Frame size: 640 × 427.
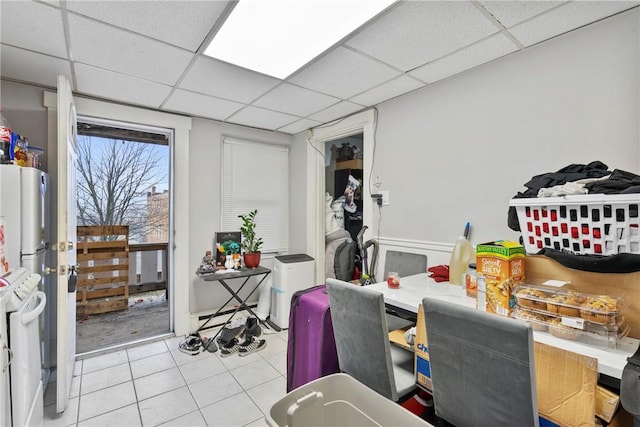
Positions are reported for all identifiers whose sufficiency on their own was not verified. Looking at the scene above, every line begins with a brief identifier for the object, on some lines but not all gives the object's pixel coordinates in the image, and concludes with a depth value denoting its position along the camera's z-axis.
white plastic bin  0.99
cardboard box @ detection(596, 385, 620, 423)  0.87
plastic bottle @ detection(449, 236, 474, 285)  1.83
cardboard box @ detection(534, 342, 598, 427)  0.88
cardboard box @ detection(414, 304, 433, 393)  1.28
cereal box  1.26
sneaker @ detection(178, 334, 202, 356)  2.83
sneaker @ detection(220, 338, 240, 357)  2.81
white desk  0.89
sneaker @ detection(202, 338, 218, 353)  2.88
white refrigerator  1.82
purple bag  1.71
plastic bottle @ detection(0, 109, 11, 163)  1.84
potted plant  3.42
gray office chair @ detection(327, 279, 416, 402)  1.26
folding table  2.98
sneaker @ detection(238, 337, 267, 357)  2.82
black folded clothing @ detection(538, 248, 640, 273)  1.06
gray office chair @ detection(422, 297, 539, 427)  0.88
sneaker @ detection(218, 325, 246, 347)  2.93
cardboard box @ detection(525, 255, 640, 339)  1.07
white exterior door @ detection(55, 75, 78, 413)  1.95
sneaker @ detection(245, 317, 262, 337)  3.10
